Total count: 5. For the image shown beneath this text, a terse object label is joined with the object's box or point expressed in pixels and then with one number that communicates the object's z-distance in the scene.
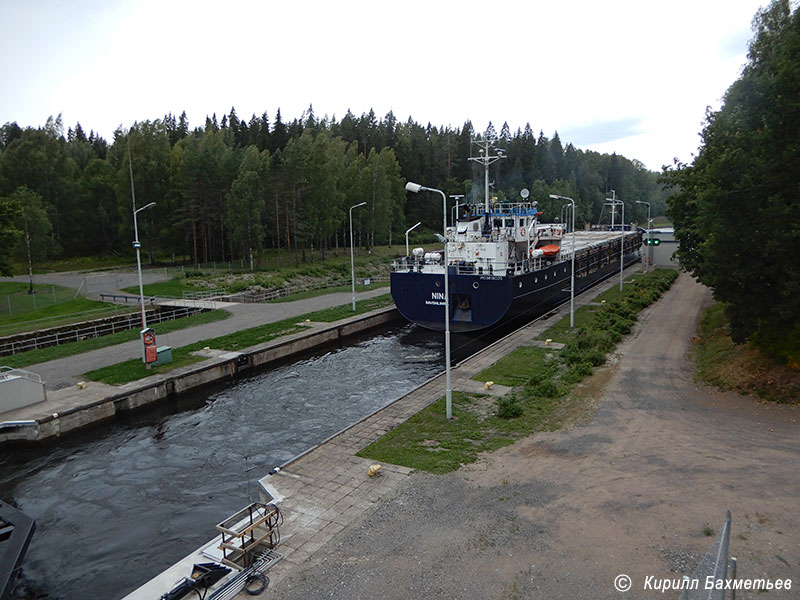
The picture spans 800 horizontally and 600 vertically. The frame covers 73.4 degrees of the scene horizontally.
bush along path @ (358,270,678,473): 13.77
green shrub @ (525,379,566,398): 17.86
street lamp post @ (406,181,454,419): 15.74
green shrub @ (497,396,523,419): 16.03
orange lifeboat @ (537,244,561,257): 37.28
